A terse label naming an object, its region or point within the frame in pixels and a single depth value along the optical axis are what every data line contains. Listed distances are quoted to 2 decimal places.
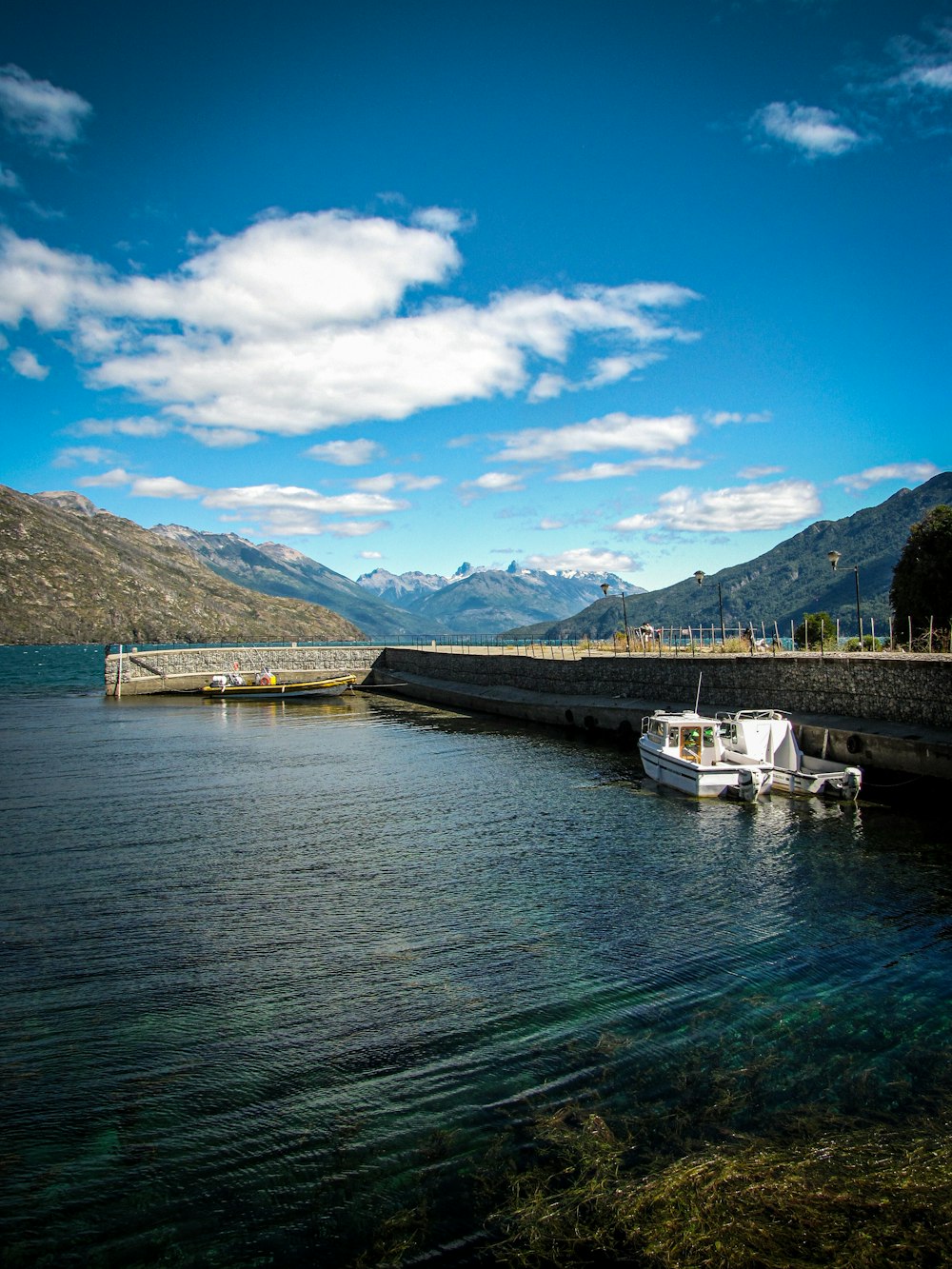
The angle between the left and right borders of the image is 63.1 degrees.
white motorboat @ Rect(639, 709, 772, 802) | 24.38
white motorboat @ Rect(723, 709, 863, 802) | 24.83
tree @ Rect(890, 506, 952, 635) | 48.69
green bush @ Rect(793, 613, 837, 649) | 46.75
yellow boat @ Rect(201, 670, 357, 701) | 65.81
